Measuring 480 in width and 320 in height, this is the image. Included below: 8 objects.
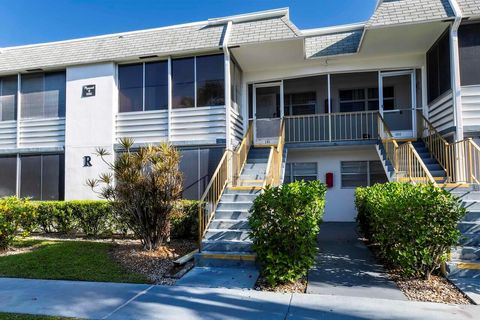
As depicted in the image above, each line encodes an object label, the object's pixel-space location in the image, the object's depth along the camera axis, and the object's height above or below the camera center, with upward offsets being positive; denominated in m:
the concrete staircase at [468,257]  5.15 -1.47
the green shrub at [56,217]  9.90 -1.28
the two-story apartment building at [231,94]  10.13 +2.76
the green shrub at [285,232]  5.40 -0.99
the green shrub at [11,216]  7.84 -1.00
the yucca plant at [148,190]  7.30 -0.35
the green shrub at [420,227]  5.25 -0.89
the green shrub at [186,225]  8.80 -1.36
